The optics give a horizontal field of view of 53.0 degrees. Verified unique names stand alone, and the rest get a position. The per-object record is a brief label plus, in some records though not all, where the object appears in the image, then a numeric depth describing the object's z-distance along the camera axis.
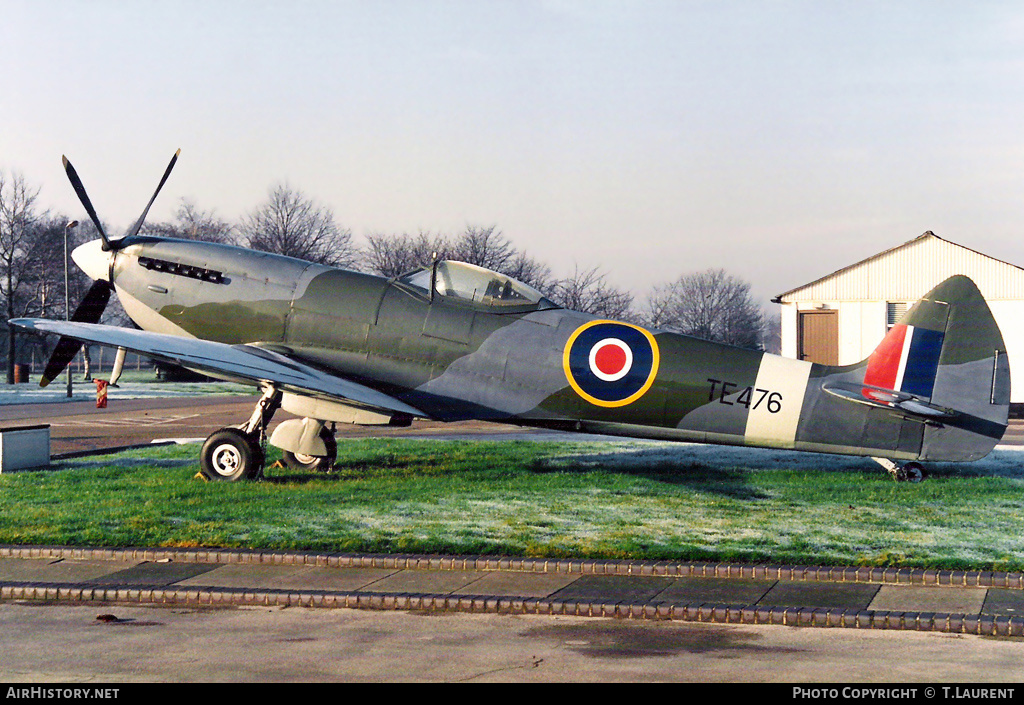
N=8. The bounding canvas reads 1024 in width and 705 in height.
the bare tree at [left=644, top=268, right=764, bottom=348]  92.12
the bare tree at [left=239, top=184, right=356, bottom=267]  67.19
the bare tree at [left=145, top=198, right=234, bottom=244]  90.88
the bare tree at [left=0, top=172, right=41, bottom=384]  60.81
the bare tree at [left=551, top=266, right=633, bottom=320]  59.16
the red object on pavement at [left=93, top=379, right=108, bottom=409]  36.81
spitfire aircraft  13.65
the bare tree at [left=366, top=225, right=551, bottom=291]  60.59
